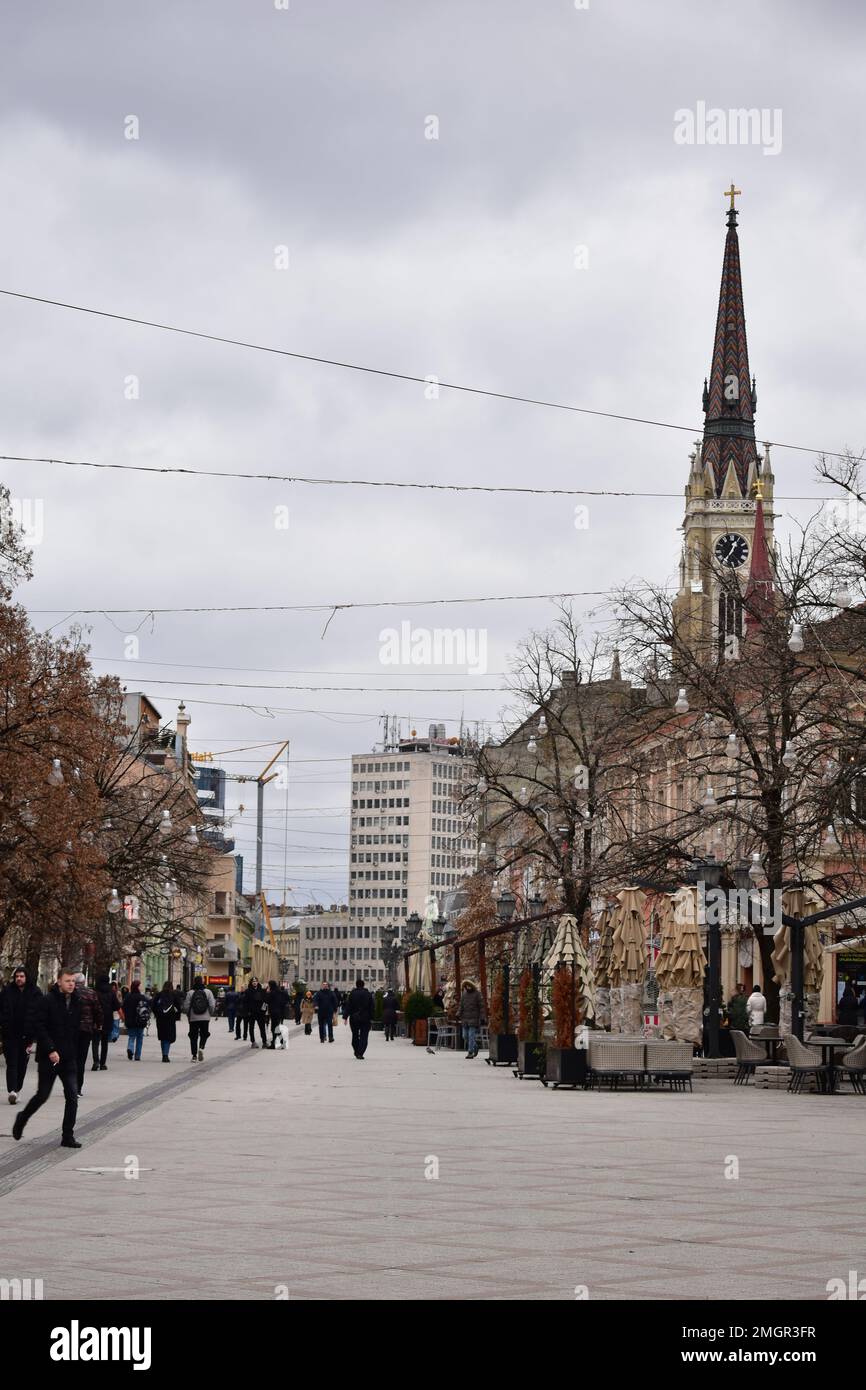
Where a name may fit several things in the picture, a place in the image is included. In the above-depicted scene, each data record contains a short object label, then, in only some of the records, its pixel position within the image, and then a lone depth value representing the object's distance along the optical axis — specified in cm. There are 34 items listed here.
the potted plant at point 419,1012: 5312
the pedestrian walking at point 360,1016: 4075
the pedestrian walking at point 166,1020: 4084
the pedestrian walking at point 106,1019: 3538
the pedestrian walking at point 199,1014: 3809
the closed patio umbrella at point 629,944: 3578
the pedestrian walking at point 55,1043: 1839
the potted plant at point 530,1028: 3281
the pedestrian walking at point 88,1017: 2475
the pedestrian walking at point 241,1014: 5358
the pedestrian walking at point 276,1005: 4898
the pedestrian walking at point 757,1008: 3894
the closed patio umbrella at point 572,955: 3042
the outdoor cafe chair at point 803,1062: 2956
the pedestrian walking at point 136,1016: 3875
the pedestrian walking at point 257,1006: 4944
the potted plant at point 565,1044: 2977
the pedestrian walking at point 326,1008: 5228
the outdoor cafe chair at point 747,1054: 3291
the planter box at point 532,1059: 3266
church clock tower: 13912
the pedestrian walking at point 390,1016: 6091
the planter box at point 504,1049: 3869
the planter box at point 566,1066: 3033
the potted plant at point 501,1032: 3875
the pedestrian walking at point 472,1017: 4316
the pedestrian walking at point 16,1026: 2459
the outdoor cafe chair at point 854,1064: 2984
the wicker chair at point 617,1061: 3002
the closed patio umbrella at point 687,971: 3294
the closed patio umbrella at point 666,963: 3362
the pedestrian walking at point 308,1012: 6769
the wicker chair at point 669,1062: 3003
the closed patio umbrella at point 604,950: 3669
